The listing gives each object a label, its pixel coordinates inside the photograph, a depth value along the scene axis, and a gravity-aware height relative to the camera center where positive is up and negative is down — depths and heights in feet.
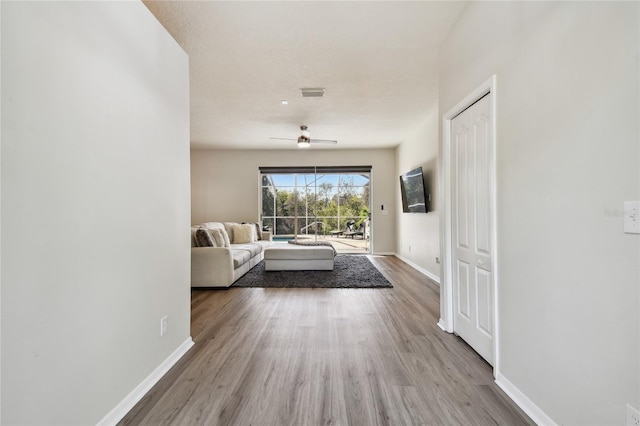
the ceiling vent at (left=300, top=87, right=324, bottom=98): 12.08 +5.29
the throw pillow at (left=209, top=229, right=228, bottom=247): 15.50 -1.22
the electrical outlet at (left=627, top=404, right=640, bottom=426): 3.51 -2.60
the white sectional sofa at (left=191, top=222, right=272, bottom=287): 13.71 -2.48
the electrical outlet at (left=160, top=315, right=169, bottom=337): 6.63 -2.62
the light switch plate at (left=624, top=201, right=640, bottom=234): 3.47 -0.08
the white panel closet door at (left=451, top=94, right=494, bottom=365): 6.81 -0.42
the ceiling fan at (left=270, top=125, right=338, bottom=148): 16.83 +4.51
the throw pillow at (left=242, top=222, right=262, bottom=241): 22.36 -1.40
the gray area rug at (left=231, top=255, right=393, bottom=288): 14.23 -3.55
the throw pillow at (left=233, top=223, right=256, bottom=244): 20.72 -1.45
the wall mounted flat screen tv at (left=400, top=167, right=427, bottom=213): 16.74 +1.34
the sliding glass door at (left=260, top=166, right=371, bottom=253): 24.99 +0.89
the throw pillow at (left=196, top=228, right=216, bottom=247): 14.37 -1.22
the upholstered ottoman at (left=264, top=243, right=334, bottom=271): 16.96 -2.69
